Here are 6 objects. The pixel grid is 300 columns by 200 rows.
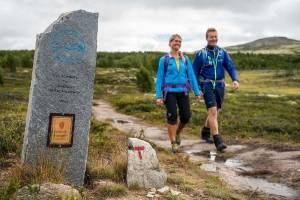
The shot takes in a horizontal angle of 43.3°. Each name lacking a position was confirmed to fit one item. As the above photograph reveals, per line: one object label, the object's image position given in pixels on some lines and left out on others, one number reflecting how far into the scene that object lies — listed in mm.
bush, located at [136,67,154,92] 33343
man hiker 7954
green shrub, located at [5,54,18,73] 54470
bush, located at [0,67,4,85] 38831
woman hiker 7226
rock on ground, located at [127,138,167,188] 4993
